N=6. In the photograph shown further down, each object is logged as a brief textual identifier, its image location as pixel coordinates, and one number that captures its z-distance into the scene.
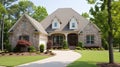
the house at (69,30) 15.74
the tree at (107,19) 7.49
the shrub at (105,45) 15.82
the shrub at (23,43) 12.06
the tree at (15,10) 19.69
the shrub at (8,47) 13.39
